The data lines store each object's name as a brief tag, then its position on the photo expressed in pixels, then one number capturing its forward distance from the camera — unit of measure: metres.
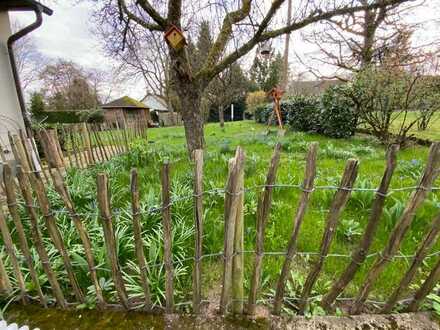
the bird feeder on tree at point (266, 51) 7.63
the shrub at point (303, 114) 8.83
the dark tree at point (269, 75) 25.70
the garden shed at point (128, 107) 27.16
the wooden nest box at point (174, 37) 3.55
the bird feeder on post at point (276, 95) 9.48
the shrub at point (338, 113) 7.18
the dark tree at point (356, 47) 6.30
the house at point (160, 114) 28.78
